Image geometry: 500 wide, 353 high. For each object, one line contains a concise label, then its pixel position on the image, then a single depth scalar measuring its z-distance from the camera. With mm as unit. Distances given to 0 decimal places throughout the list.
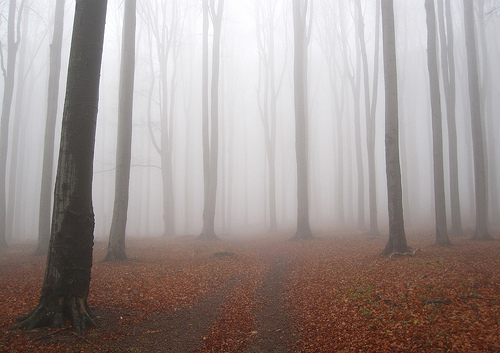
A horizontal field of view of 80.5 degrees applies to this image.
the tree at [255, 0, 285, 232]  25406
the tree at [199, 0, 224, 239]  17750
